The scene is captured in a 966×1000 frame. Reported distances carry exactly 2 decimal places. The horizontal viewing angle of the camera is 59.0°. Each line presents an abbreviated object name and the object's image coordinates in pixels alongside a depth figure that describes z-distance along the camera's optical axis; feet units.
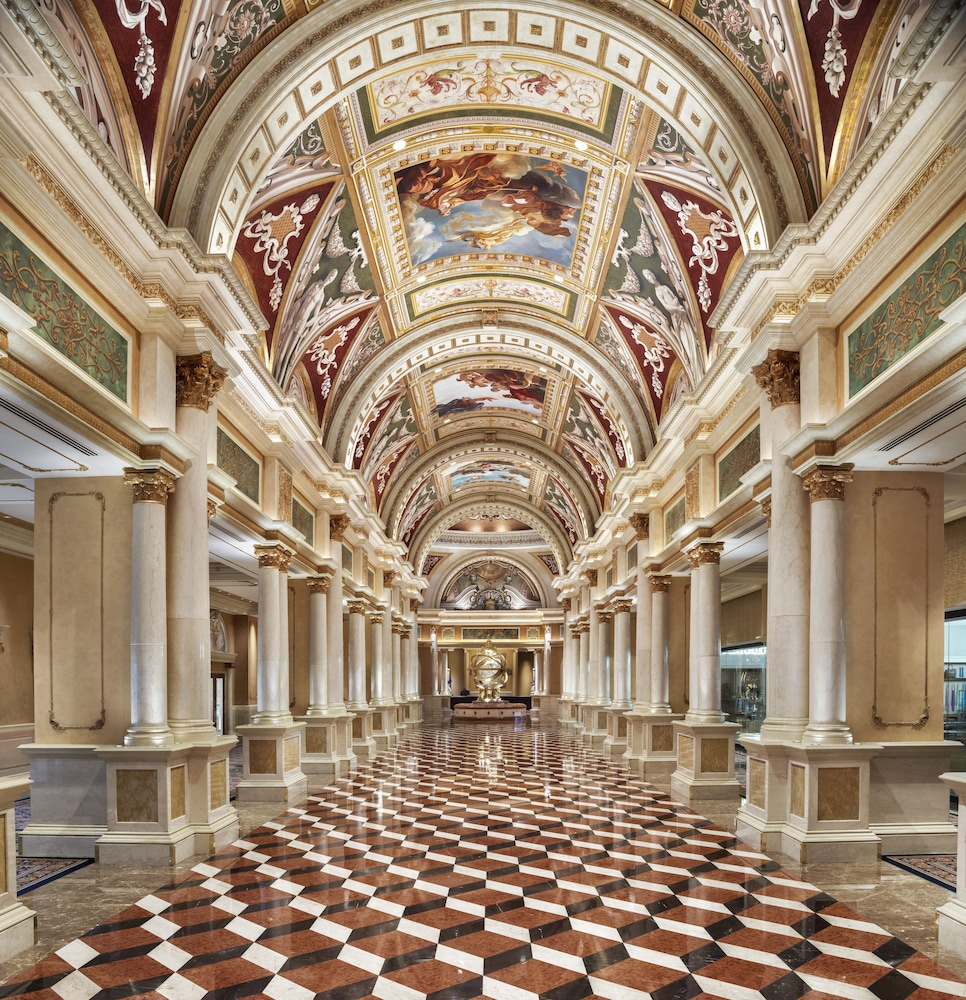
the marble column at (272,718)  41.70
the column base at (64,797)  27.20
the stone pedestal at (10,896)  18.19
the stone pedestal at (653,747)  51.70
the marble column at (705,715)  41.45
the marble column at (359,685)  65.41
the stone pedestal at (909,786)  27.20
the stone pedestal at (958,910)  17.92
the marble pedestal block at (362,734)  64.54
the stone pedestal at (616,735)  64.44
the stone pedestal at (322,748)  51.90
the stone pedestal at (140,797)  26.30
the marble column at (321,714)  52.21
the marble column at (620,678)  66.13
